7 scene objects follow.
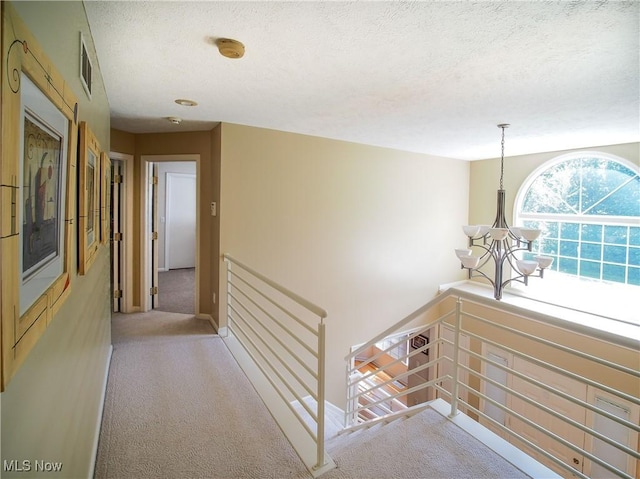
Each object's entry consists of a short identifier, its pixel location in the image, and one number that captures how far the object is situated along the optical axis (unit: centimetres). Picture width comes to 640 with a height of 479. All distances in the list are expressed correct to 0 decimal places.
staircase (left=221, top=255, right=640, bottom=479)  169
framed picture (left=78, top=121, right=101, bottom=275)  132
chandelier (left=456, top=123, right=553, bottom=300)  299
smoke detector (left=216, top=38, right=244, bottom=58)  173
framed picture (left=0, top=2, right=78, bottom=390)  58
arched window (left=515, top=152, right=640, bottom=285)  399
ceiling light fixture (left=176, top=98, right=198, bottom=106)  268
